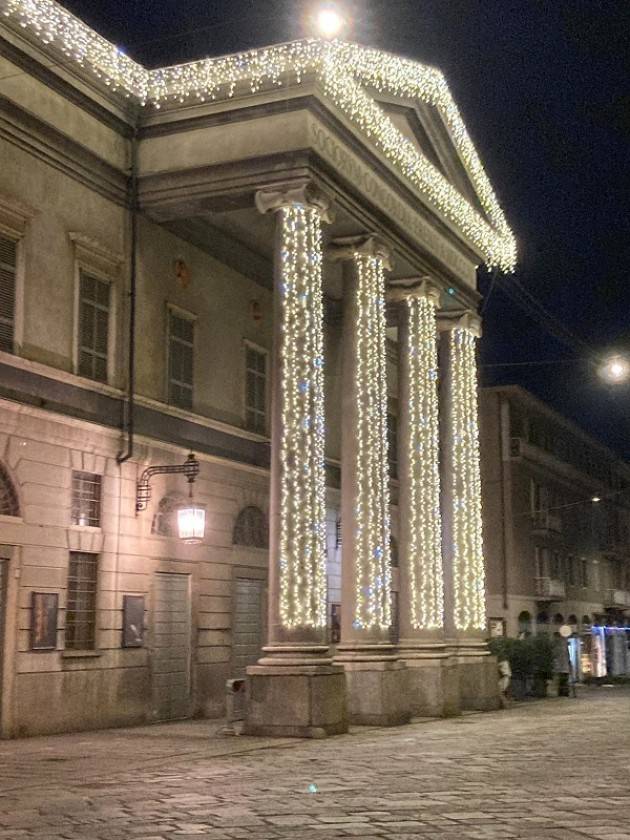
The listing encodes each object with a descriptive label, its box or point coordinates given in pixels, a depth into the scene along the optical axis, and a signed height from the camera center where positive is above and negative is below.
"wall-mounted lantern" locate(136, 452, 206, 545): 20.64 +2.22
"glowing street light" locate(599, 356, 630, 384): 25.95 +5.98
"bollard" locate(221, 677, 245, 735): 18.45 -0.95
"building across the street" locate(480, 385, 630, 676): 49.19 +5.04
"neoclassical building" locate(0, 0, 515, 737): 18.25 +4.57
